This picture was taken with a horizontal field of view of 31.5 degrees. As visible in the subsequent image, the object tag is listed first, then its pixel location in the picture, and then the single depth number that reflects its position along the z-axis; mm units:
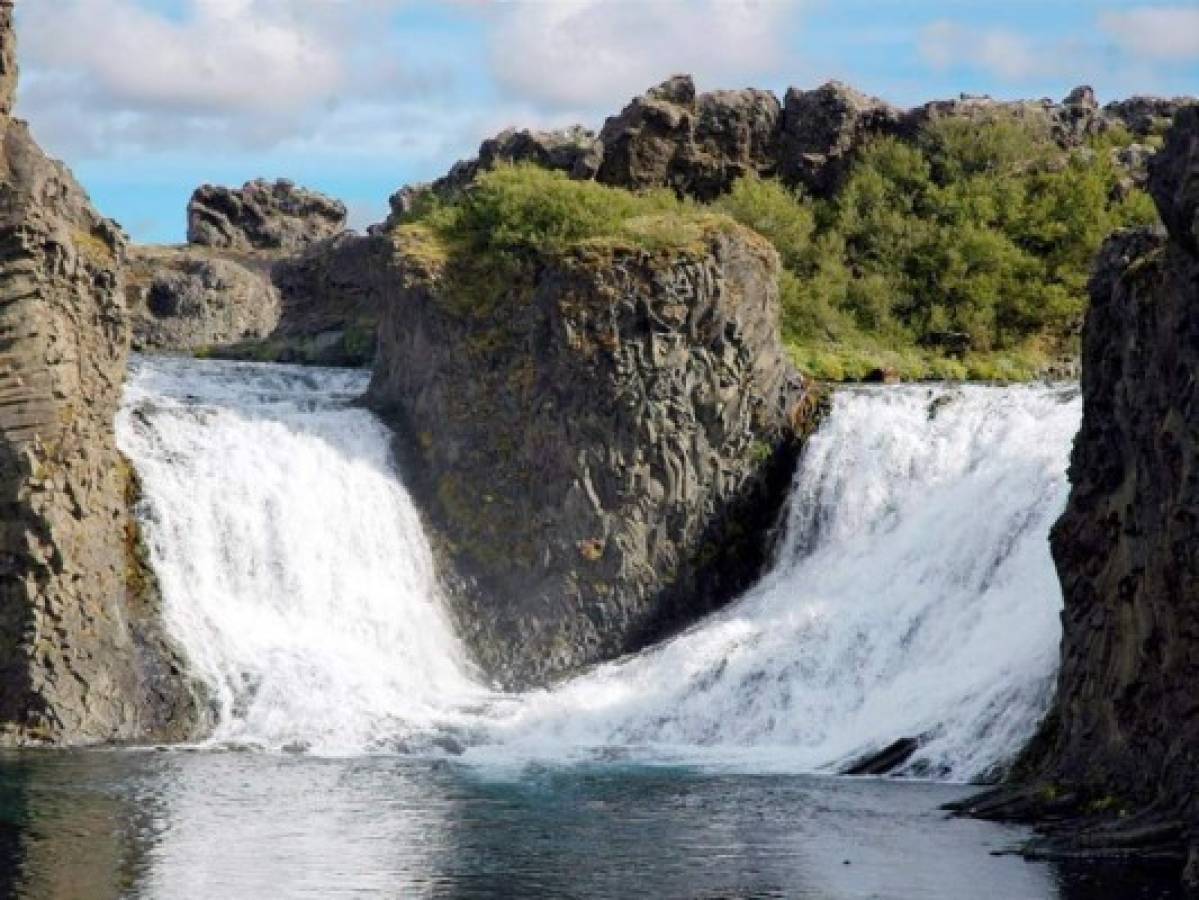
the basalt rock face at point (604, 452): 52188
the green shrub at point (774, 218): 71375
